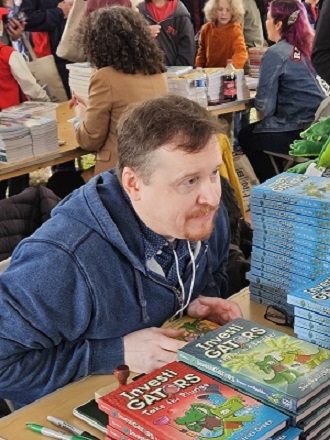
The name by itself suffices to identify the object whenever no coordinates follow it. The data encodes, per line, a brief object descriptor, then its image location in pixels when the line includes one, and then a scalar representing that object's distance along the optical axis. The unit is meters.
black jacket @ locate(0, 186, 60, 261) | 2.51
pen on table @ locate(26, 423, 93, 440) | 1.40
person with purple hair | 4.79
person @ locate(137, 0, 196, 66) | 5.64
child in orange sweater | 5.84
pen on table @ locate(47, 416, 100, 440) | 1.40
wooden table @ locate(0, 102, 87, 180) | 3.69
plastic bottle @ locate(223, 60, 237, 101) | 4.78
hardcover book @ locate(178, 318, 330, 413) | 1.21
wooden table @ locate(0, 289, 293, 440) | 1.47
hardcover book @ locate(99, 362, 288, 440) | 1.12
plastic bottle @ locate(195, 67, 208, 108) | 4.53
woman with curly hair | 3.50
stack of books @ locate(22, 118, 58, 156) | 3.71
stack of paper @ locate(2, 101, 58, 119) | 3.83
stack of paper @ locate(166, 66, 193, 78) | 4.56
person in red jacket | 4.35
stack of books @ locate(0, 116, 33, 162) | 3.64
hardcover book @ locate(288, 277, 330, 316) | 1.55
